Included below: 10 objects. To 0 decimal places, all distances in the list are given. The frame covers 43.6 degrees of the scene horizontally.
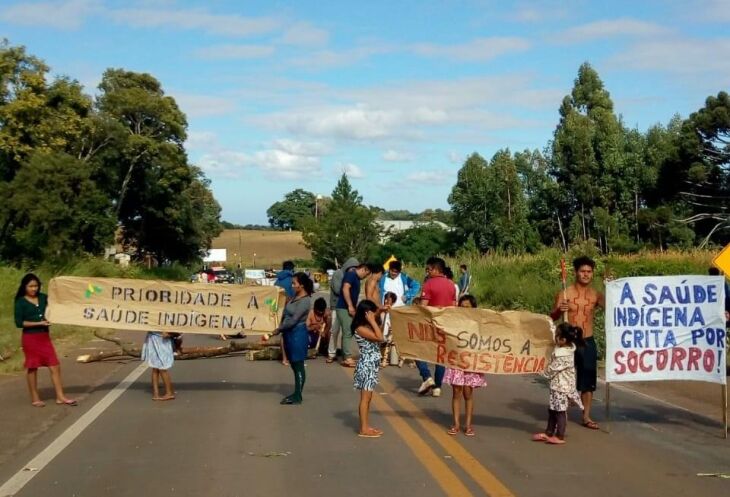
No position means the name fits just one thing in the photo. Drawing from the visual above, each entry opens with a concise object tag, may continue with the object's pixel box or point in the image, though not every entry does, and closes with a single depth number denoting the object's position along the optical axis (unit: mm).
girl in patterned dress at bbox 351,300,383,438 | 9492
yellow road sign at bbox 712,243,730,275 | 10094
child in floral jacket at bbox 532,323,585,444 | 9227
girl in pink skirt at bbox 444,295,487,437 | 9695
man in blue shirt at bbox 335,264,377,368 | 15992
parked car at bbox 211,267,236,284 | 54000
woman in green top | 11445
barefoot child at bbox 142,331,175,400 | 12117
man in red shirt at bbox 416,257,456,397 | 12070
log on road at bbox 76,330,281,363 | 17203
